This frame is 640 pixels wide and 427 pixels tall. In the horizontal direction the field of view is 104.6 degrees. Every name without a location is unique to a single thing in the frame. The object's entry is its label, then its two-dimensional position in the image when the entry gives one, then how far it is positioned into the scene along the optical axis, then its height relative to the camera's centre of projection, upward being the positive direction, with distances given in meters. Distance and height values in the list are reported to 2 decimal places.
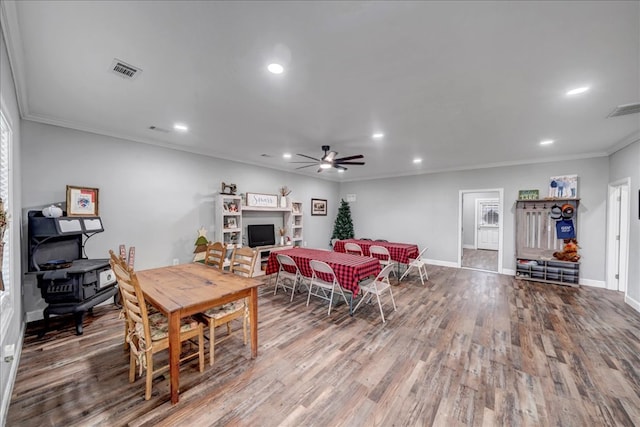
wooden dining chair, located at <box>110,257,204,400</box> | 1.84 -0.98
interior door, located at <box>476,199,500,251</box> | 9.54 -0.38
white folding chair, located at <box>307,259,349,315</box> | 3.47 -0.94
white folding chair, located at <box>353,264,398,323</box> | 3.36 -1.05
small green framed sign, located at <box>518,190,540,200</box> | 5.43 +0.44
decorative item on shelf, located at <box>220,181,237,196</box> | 5.25 +0.48
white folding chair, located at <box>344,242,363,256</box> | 5.34 -0.79
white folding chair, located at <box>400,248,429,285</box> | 5.08 -1.03
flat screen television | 5.73 -0.55
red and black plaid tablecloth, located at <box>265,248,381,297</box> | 3.41 -0.78
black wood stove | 2.83 -0.70
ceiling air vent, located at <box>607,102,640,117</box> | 2.79 +1.23
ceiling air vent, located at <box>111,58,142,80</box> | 2.07 +1.23
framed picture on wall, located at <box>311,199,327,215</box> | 7.70 +0.17
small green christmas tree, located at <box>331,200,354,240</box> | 8.07 -0.39
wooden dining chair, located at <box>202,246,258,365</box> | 2.35 -1.00
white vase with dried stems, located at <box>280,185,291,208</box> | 6.39 +0.41
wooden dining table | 1.88 -0.72
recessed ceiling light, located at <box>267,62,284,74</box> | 2.06 +1.22
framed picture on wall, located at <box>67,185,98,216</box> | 3.40 +0.13
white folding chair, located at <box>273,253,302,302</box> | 4.03 -0.97
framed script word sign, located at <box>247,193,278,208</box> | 5.66 +0.28
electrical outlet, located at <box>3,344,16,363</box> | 1.74 -1.04
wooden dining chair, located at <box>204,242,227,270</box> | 3.12 -0.61
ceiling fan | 4.20 +0.89
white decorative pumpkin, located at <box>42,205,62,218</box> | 3.08 -0.03
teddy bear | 4.90 -0.74
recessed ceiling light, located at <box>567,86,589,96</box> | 2.41 +1.24
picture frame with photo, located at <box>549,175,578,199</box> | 5.05 +0.59
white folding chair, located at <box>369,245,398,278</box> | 5.07 -0.85
